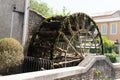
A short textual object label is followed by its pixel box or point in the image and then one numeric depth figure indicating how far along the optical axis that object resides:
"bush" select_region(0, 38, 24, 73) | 4.77
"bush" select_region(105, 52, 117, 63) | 10.06
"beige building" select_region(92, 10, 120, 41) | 17.90
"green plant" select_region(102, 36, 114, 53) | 14.72
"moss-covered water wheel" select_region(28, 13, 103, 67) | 5.84
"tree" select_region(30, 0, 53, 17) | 16.76
